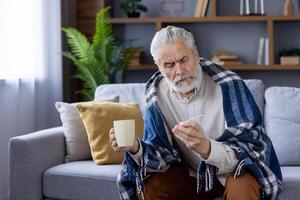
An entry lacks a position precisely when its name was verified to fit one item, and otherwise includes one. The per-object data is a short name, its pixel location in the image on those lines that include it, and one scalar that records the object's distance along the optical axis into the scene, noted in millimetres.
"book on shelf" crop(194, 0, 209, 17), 4297
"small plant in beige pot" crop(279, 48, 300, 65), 4133
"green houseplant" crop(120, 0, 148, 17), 4395
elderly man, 1968
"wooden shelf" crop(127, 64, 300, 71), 4137
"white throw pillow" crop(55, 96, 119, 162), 2920
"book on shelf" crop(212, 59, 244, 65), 4238
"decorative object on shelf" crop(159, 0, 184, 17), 4488
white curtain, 3502
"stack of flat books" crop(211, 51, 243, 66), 4242
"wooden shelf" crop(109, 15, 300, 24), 4141
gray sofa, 2600
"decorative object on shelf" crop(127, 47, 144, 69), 4359
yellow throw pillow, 2779
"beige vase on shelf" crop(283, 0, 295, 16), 4184
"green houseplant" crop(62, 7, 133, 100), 4000
